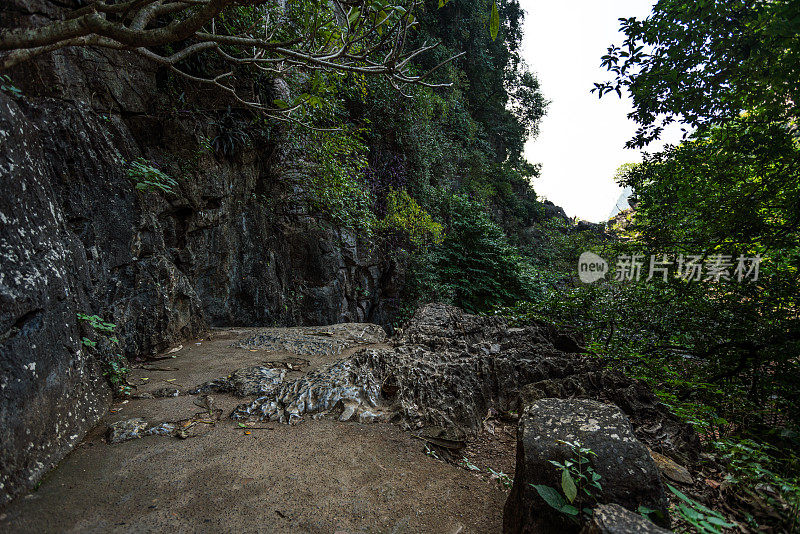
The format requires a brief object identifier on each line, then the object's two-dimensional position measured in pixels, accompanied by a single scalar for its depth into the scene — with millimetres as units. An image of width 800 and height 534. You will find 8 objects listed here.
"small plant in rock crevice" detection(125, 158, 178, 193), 4254
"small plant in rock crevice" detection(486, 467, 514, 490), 2252
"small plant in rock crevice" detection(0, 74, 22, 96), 2648
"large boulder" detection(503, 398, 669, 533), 1567
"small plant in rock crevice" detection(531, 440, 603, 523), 1482
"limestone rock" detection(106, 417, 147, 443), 2240
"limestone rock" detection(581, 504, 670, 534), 1230
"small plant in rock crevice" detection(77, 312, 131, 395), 2801
